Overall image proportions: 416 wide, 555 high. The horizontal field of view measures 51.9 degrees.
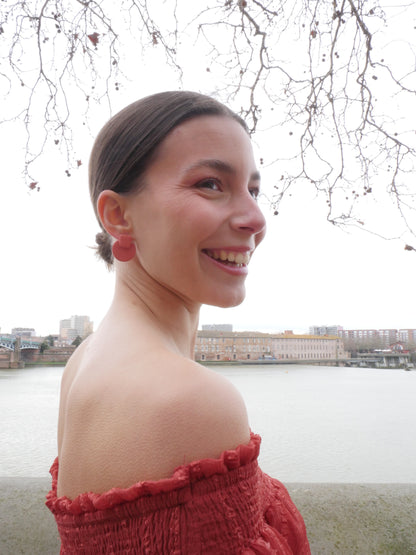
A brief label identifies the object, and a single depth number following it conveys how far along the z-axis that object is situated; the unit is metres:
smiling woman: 0.62
